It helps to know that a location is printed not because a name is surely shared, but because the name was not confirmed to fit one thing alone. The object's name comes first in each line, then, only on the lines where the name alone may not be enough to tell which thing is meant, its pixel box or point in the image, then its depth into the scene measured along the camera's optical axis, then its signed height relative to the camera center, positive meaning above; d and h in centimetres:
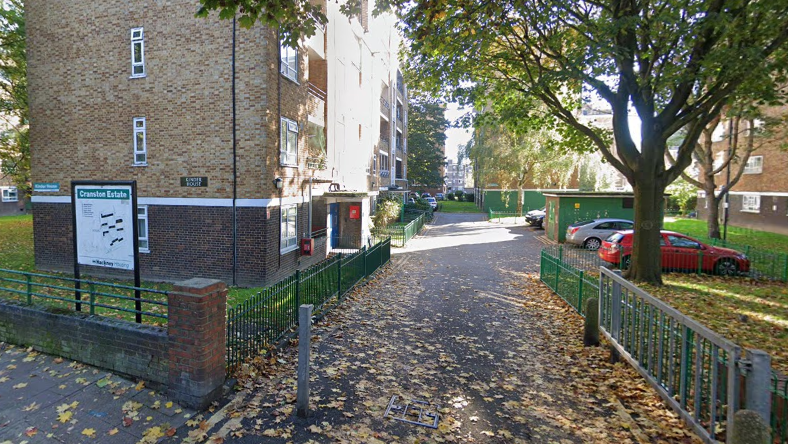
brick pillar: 514 -172
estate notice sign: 683 -50
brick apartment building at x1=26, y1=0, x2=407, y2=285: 1301 +196
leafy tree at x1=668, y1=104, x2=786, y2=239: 2097 +194
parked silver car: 2106 -160
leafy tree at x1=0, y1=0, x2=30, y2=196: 1898 +471
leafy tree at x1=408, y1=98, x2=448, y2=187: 6372 +765
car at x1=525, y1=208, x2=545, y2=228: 3190 -154
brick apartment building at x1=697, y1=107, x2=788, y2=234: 2834 +43
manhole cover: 517 -260
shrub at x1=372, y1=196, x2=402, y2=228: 2677 -105
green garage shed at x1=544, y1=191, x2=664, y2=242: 2438 -55
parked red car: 1471 -195
